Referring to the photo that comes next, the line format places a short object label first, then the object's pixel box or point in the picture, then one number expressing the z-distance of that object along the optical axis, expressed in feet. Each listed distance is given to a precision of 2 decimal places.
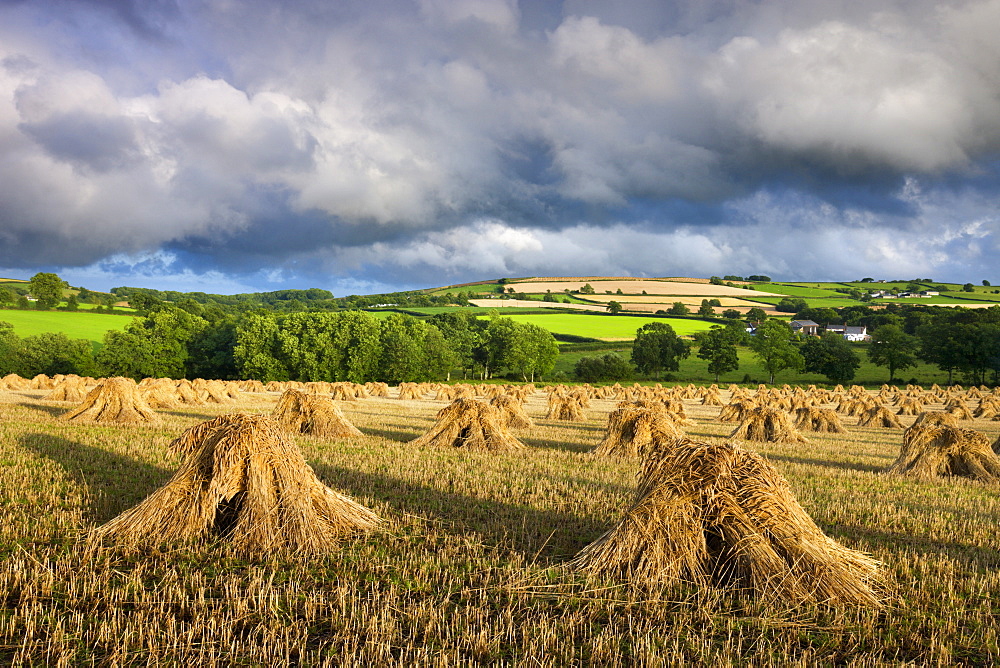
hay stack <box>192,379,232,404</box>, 122.72
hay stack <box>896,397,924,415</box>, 129.27
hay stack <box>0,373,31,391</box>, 150.30
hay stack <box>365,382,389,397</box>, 185.06
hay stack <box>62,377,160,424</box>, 69.36
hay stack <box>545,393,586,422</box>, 99.30
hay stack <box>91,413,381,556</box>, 26.55
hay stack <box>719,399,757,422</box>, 87.40
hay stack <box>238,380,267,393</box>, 185.21
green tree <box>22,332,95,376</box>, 230.27
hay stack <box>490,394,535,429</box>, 77.46
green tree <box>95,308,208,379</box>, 238.27
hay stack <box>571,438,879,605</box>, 22.57
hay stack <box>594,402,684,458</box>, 54.85
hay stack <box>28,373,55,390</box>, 153.69
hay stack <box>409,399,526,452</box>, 58.90
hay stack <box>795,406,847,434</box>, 90.38
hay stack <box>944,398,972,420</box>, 119.55
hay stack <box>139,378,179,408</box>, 99.40
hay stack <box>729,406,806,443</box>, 72.38
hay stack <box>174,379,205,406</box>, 116.78
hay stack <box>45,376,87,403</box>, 114.73
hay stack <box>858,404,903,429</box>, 103.76
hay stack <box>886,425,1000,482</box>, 50.39
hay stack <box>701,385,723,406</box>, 173.06
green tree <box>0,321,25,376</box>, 227.40
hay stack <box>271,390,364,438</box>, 66.13
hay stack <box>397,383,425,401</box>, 176.45
